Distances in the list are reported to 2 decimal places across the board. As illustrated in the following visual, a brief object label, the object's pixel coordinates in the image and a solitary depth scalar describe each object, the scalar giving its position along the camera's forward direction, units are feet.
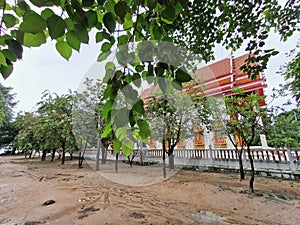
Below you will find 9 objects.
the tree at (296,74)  9.30
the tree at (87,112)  26.99
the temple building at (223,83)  26.06
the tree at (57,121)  28.89
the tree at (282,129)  15.39
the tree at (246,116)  14.01
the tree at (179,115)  19.26
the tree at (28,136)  40.86
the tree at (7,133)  74.13
